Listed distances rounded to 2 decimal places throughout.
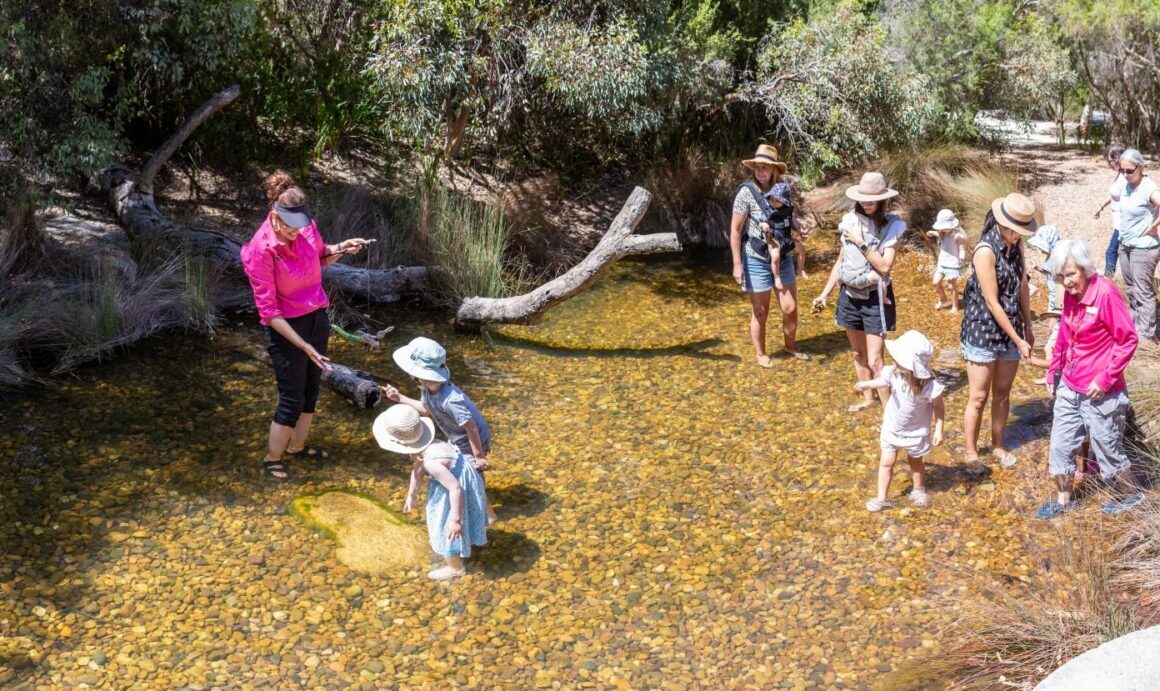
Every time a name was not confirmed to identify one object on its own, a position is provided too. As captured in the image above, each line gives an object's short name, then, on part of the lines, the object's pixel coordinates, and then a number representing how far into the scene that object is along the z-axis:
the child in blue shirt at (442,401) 5.34
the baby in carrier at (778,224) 7.58
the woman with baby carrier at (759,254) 7.58
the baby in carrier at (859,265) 6.79
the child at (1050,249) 7.20
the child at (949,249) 8.77
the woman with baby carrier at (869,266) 6.74
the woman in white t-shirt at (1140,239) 7.83
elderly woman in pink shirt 5.21
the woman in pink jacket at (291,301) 5.80
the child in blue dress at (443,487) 5.12
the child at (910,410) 5.50
